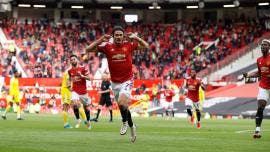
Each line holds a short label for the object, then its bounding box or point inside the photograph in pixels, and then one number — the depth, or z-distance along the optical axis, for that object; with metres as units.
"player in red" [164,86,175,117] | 41.53
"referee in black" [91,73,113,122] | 32.62
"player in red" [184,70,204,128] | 27.19
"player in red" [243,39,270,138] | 17.33
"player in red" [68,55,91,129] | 22.91
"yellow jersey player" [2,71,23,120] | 31.95
